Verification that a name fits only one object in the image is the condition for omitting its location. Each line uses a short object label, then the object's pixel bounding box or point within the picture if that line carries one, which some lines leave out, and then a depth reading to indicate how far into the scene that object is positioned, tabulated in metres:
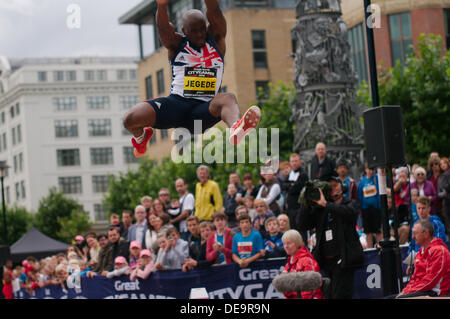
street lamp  23.12
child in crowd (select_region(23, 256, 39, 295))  19.75
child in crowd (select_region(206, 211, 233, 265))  13.04
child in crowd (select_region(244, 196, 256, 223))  14.03
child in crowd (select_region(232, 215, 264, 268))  12.51
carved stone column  15.25
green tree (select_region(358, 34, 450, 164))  22.80
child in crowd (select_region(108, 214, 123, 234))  16.76
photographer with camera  10.66
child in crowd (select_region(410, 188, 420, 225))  12.83
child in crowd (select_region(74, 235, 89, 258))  17.34
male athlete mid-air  7.74
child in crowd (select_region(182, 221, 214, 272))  13.19
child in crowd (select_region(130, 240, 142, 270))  14.50
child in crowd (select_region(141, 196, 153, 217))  16.06
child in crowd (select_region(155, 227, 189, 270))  13.56
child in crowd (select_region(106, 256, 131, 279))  14.57
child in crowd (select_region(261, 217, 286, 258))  12.55
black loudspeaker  9.86
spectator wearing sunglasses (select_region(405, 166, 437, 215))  12.95
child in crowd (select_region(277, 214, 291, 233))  12.27
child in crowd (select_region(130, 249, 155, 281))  14.01
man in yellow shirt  14.80
